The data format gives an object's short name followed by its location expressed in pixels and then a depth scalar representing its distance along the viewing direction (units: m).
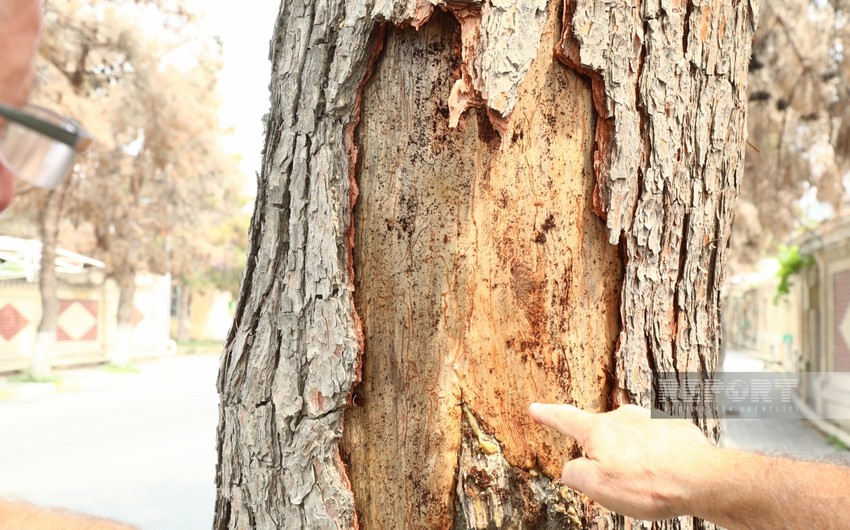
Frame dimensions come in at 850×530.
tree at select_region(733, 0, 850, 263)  9.93
